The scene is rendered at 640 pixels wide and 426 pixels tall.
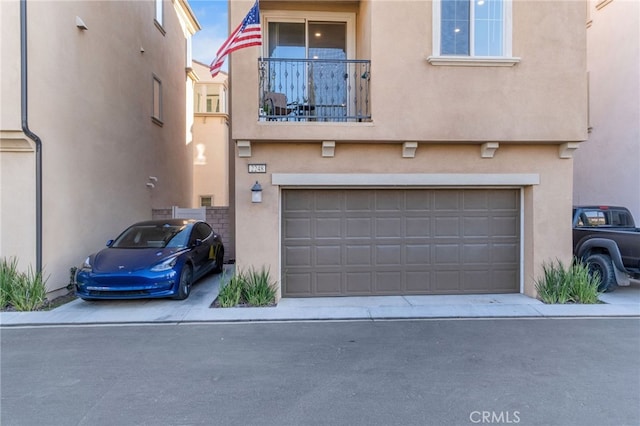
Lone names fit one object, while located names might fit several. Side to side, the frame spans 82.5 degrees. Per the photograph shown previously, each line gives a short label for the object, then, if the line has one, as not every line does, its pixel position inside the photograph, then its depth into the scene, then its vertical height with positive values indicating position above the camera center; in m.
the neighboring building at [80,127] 6.86 +1.81
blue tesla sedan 6.45 -1.13
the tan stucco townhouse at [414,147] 6.77 +1.11
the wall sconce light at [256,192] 6.81 +0.22
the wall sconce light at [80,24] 8.19 +4.07
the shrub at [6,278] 6.38 -1.32
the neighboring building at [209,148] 17.91 +2.75
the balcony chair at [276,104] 7.13 +1.97
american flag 6.19 +2.88
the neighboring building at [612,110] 10.39 +2.86
